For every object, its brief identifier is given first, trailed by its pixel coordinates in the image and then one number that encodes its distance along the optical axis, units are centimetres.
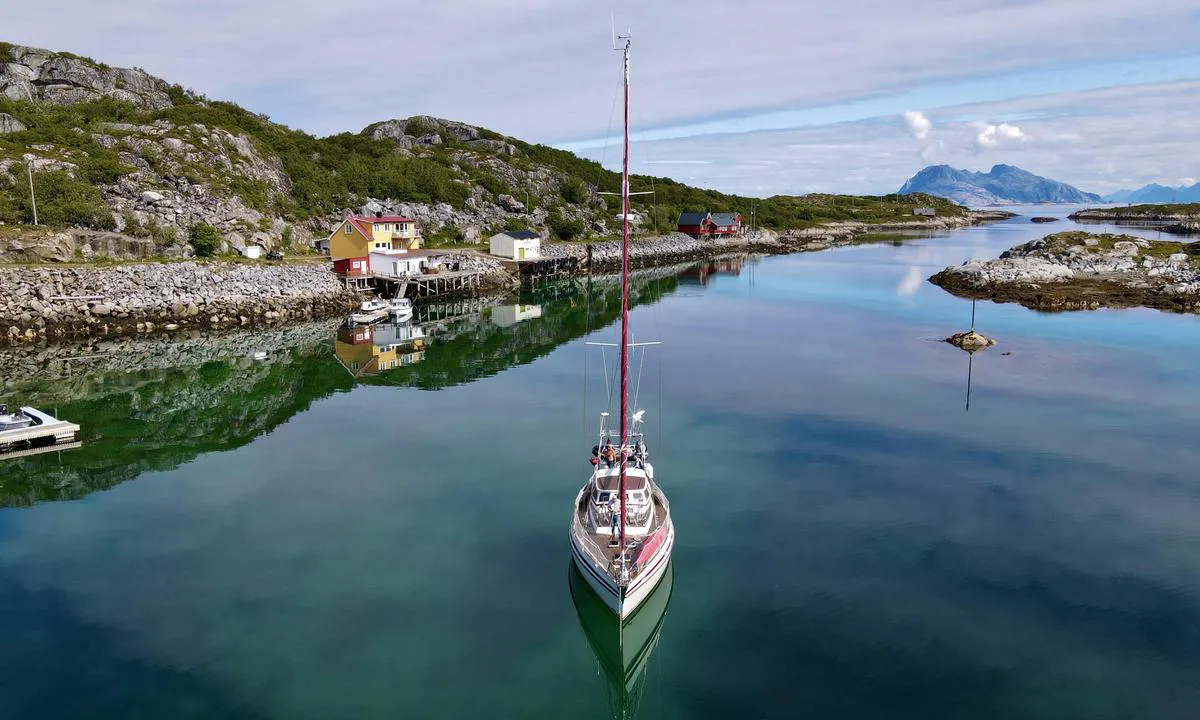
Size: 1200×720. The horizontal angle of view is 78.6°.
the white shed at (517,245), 10556
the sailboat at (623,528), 2052
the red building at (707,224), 16212
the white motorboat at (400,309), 7300
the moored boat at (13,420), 3525
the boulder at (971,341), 5719
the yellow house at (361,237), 8331
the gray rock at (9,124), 9050
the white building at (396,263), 8356
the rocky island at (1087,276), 7800
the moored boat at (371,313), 6981
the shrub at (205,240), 7462
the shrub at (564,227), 13325
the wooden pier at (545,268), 10412
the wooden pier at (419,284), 8188
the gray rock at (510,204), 13538
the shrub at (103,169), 8175
